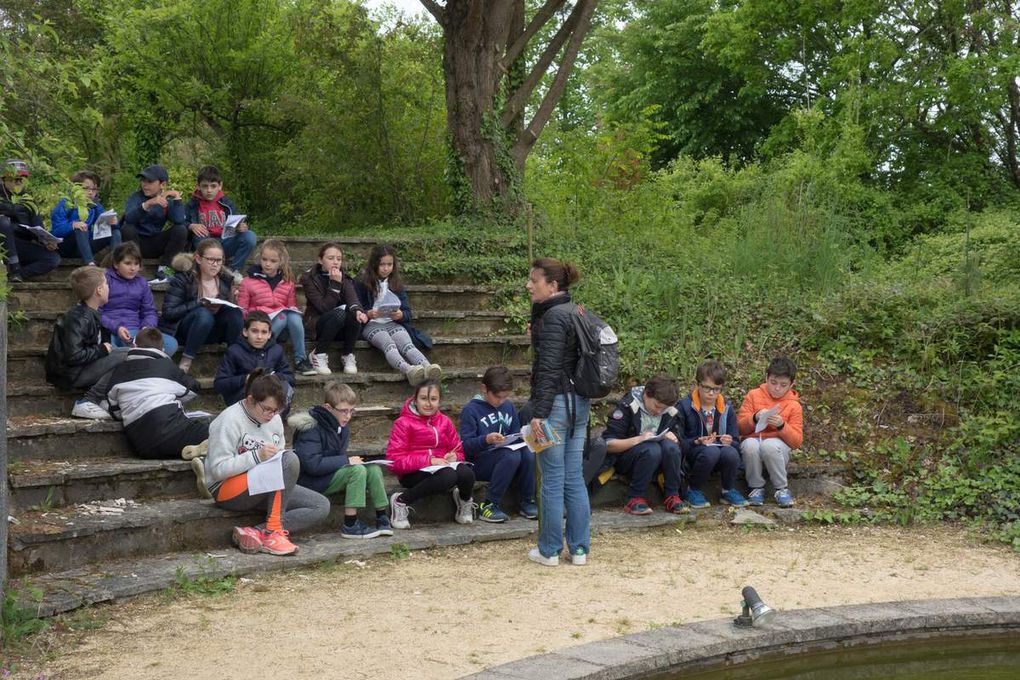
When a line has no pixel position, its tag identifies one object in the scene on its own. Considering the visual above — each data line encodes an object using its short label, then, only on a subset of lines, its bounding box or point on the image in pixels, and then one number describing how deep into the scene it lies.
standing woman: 6.24
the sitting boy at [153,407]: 6.68
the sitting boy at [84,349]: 6.91
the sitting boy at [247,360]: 7.25
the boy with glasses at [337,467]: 6.59
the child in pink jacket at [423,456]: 6.83
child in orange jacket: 7.97
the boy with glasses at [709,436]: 7.85
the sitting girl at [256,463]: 6.18
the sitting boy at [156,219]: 9.36
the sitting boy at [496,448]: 7.14
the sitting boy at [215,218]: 9.55
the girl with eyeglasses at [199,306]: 7.82
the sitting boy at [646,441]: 7.60
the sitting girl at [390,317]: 8.57
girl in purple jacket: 7.66
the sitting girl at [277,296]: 8.27
